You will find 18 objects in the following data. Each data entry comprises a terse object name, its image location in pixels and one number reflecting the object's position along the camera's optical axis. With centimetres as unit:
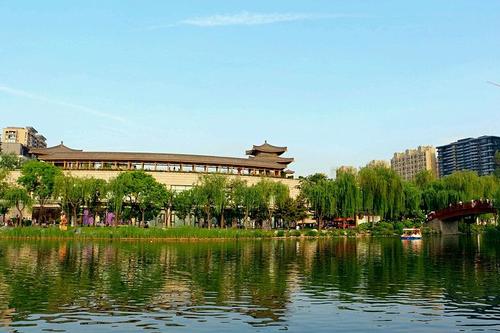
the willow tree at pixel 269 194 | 5575
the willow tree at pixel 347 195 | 5725
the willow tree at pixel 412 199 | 6109
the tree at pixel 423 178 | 7465
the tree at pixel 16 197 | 4931
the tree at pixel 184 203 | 5578
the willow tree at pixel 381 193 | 5766
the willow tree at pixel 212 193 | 5434
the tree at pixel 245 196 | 5544
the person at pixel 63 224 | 4530
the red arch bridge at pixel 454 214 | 5496
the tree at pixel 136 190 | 5178
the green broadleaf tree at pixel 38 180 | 5300
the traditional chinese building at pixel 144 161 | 6825
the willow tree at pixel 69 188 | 5094
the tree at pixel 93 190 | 5106
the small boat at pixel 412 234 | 4984
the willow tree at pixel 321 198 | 5781
